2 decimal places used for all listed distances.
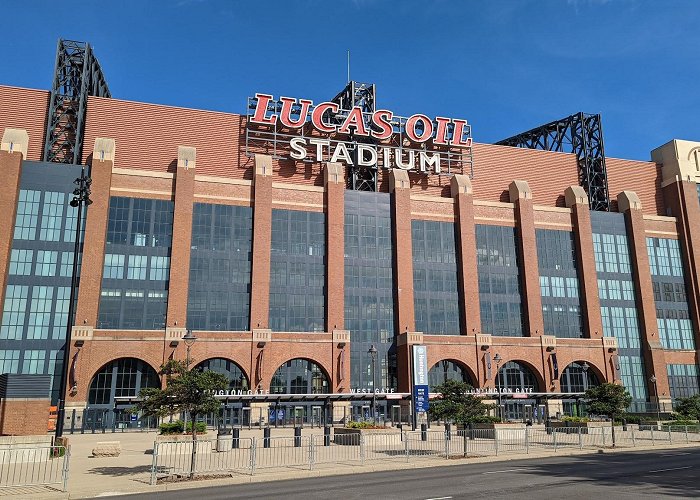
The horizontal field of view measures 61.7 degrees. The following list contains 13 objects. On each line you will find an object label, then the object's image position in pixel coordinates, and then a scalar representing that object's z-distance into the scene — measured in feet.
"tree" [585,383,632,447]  131.34
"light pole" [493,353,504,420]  203.21
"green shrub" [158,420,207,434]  125.59
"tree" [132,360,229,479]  83.66
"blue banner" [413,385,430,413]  183.03
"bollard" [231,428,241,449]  116.95
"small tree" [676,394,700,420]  170.81
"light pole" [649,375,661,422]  212.97
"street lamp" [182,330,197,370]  95.53
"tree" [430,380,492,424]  107.96
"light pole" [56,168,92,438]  99.59
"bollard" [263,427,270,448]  112.16
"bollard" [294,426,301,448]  113.35
